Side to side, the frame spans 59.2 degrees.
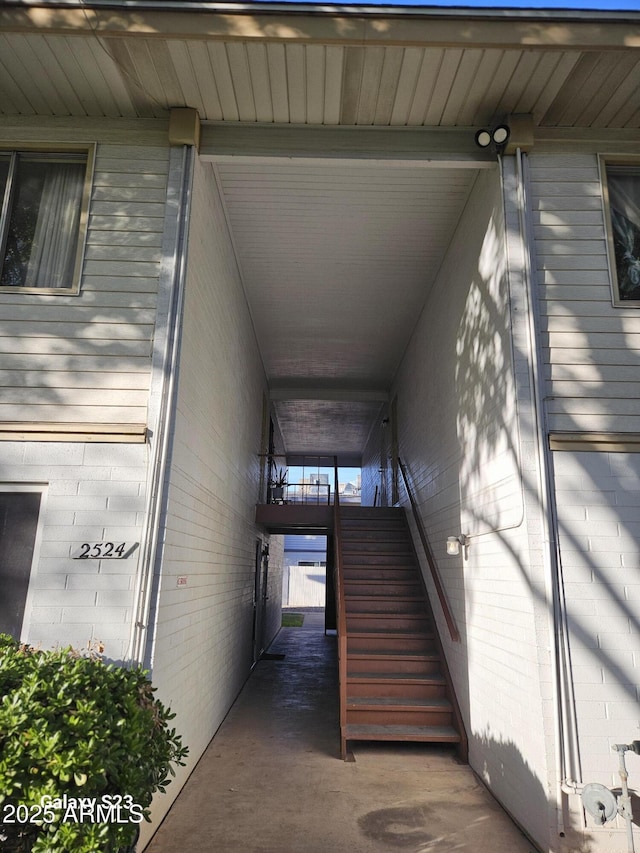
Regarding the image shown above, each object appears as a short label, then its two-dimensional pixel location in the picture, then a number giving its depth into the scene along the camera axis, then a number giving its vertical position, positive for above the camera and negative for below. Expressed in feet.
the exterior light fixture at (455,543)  16.79 +0.86
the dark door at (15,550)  11.51 +0.25
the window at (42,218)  13.67 +8.30
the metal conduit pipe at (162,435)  11.38 +2.80
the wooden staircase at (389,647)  17.57 -2.70
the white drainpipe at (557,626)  11.05 -1.03
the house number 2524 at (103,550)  11.77 +0.28
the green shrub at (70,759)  7.36 -2.59
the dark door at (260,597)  31.81 -1.70
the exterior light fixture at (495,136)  13.87 +10.47
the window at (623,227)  13.80 +8.48
